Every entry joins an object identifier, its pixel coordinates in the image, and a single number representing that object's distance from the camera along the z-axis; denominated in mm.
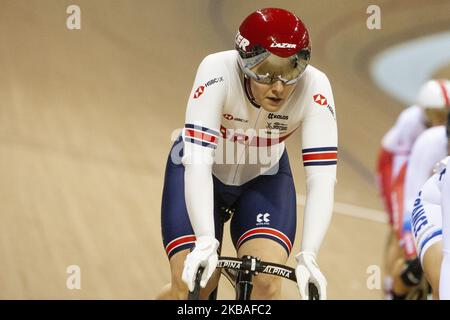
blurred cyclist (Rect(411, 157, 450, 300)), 6551
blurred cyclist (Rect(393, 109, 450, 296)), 9367
